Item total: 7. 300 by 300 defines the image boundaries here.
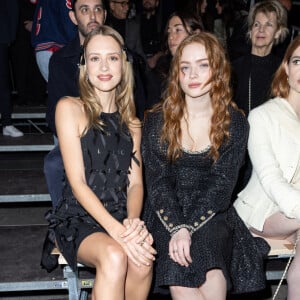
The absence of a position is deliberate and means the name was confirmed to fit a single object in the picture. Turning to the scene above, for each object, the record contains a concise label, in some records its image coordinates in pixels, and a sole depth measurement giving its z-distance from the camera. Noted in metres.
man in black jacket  2.68
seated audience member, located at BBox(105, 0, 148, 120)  4.14
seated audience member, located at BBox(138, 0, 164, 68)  4.52
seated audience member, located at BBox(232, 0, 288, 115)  2.97
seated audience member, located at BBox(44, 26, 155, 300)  2.04
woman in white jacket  2.24
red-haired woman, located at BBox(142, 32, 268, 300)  2.13
